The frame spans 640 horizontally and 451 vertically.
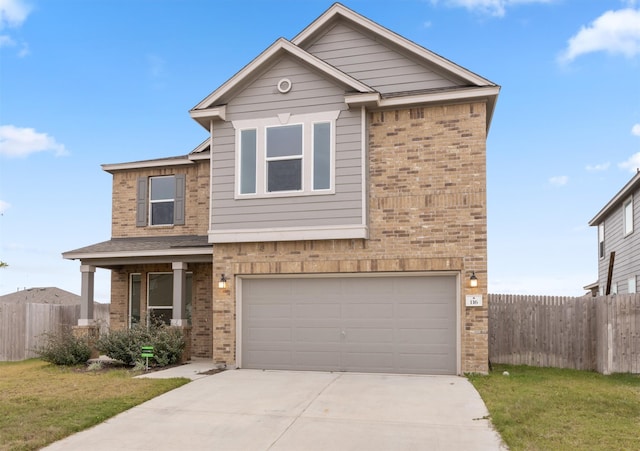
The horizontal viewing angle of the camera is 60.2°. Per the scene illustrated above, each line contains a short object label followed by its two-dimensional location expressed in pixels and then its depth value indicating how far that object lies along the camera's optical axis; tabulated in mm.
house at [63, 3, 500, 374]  12016
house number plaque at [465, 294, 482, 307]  11695
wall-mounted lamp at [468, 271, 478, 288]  11633
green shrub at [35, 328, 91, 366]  14312
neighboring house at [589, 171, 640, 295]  18609
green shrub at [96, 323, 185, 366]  13391
